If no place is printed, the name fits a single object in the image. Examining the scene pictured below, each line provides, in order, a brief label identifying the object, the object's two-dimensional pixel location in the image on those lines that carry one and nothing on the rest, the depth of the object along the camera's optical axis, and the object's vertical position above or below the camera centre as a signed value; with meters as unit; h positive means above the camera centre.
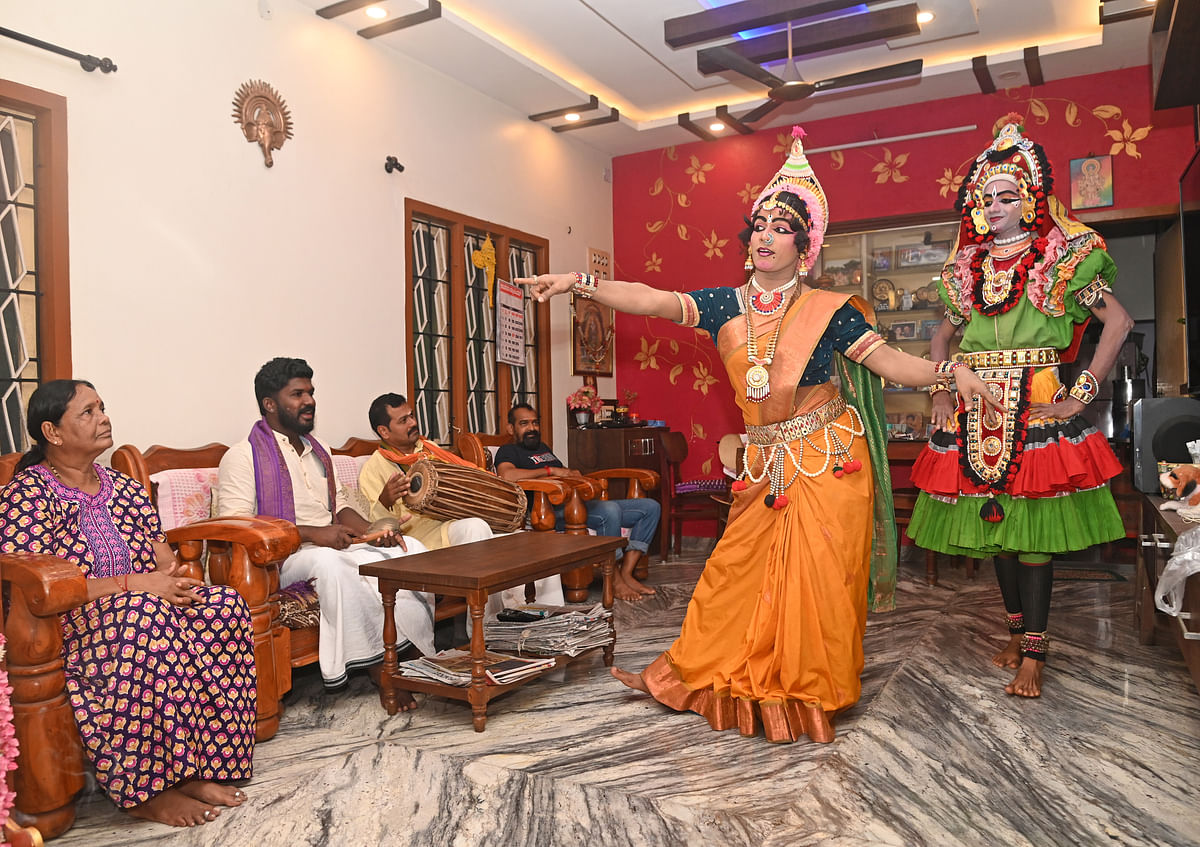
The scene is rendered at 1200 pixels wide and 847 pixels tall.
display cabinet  5.99 +0.90
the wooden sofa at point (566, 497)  4.46 -0.40
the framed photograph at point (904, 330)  6.06 +0.57
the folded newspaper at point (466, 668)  2.95 -0.85
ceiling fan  4.32 +1.73
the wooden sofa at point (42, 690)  2.13 -0.63
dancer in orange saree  2.65 -0.25
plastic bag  2.26 -0.42
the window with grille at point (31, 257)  3.11 +0.62
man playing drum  3.81 -0.26
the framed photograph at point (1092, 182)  5.46 +1.41
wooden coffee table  2.82 -0.51
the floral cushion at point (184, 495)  3.23 -0.25
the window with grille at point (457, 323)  5.05 +0.59
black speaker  3.39 -0.10
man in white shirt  3.08 -0.36
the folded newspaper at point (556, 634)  3.30 -0.82
